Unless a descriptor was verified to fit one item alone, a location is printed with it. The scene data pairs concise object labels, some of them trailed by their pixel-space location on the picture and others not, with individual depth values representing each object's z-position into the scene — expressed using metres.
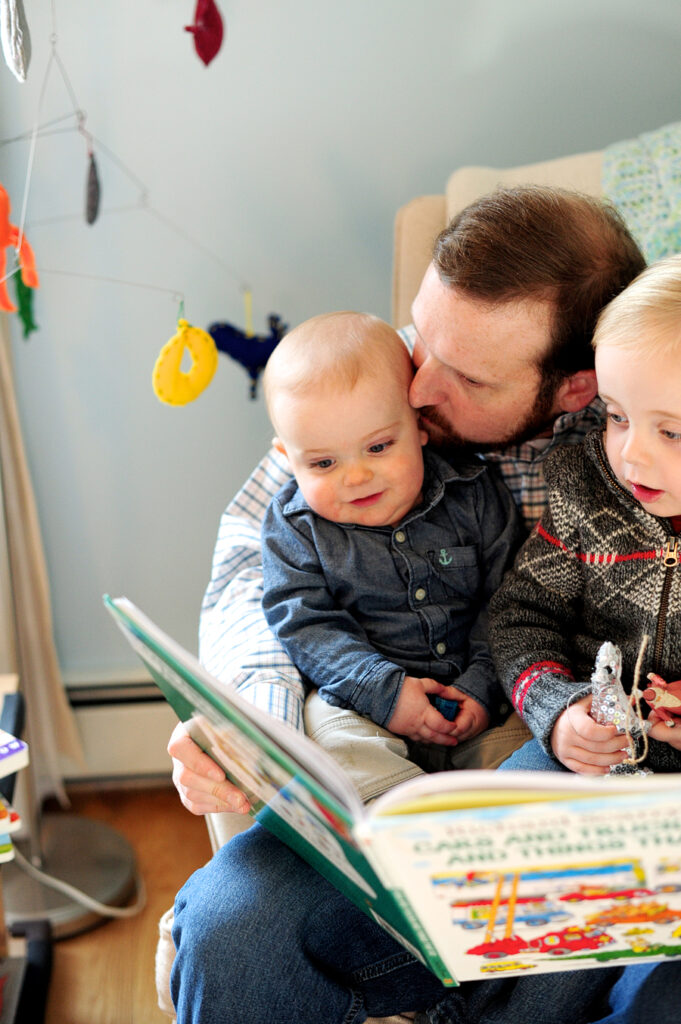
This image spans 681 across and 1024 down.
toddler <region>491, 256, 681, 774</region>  0.99
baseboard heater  2.04
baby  1.19
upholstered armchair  1.49
